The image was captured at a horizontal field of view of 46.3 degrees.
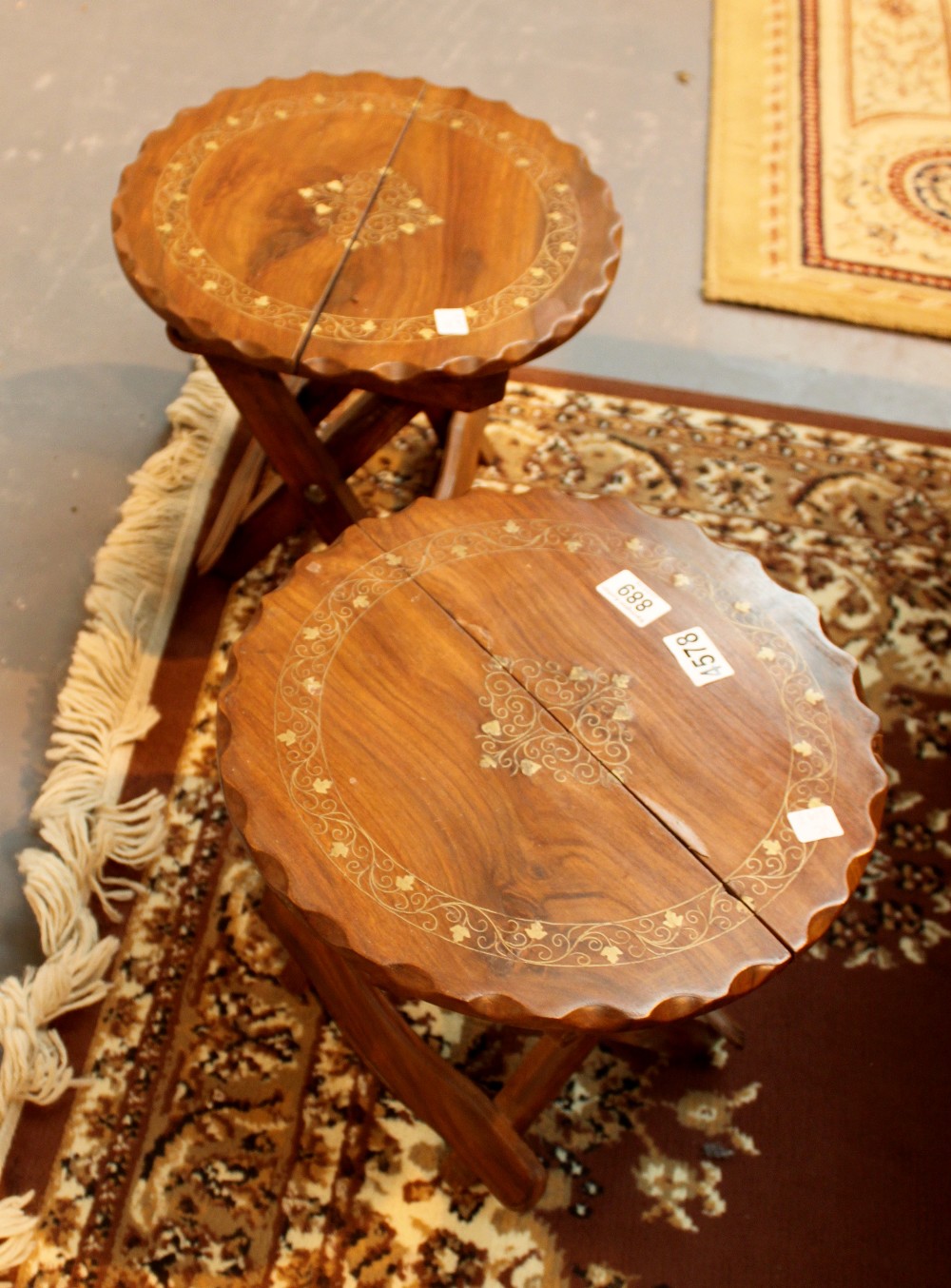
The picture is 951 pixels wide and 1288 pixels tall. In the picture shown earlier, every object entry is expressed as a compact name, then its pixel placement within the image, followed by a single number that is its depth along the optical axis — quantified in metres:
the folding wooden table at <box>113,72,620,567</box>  1.37
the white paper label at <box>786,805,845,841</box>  1.03
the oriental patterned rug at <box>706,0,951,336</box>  2.41
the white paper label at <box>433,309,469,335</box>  1.38
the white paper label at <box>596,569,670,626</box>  1.19
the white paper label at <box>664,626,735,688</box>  1.14
